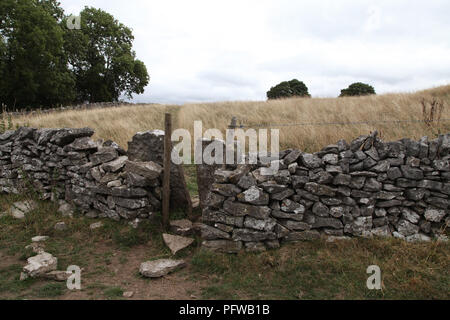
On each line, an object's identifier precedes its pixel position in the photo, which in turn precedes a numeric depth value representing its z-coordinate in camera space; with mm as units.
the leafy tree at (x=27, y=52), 21047
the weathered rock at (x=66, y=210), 6413
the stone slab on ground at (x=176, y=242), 4972
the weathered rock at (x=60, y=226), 5914
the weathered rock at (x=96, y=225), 5777
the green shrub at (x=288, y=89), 27906
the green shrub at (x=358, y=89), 25109
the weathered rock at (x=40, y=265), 4328
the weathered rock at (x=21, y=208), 6510
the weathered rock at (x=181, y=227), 5438
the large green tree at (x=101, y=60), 29922
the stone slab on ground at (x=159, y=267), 4320
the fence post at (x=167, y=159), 5547
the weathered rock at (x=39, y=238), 5551
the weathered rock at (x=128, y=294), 3880
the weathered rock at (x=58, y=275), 4293
